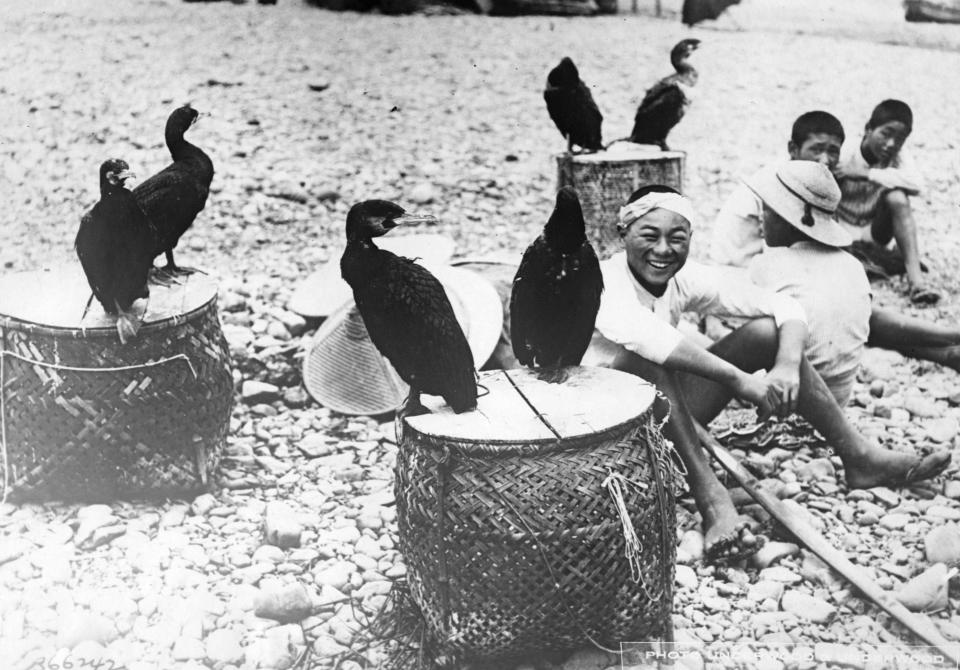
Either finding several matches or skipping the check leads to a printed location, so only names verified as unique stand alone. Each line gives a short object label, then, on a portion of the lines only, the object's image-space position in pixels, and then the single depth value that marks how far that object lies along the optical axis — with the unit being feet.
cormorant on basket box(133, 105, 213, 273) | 11.23
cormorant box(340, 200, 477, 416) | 8.09
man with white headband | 9.62
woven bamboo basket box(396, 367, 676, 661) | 7.33
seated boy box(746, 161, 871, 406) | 11.32
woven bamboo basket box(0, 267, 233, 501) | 10.12
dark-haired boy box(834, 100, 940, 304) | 15.88
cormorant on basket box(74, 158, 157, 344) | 9.93
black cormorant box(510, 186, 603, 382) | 8.82
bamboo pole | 8.39
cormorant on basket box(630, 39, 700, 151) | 17.84
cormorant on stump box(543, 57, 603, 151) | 16.84
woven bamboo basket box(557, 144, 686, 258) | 15.88
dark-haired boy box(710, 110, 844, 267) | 13.55
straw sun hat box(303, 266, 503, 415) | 13.52
